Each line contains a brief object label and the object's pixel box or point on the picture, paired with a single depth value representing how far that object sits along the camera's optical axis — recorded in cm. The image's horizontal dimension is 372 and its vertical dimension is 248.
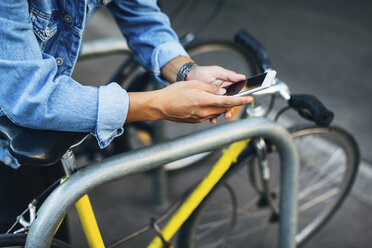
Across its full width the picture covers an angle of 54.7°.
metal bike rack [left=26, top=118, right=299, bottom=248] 92
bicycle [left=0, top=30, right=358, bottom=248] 126
